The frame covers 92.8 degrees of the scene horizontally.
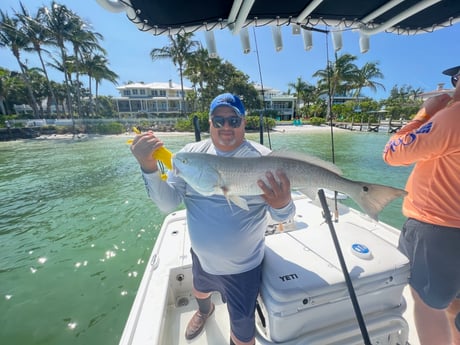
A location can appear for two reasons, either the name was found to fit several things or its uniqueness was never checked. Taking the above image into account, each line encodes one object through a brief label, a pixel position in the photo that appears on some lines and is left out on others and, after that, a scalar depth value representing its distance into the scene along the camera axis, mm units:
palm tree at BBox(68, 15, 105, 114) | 30156
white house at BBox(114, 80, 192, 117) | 48062
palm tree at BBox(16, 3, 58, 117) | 28547
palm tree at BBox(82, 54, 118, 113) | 33625
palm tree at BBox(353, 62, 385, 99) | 41925
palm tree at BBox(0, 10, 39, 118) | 27406
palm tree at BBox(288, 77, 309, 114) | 47656
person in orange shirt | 1307
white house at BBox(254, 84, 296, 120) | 51000
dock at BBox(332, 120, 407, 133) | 30916
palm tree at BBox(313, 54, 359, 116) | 38469
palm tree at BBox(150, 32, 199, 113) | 29109
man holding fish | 1547
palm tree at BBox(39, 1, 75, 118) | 28797
